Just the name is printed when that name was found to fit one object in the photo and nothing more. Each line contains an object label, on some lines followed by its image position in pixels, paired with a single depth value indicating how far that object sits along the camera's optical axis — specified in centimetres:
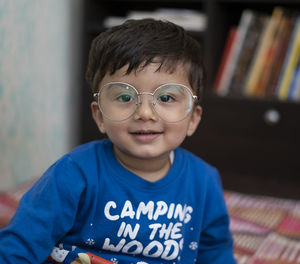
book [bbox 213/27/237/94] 163
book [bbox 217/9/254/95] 161
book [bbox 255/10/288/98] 156
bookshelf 151
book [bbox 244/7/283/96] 157
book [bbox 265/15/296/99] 155
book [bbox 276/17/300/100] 154
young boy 91
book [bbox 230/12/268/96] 160
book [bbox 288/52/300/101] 154
